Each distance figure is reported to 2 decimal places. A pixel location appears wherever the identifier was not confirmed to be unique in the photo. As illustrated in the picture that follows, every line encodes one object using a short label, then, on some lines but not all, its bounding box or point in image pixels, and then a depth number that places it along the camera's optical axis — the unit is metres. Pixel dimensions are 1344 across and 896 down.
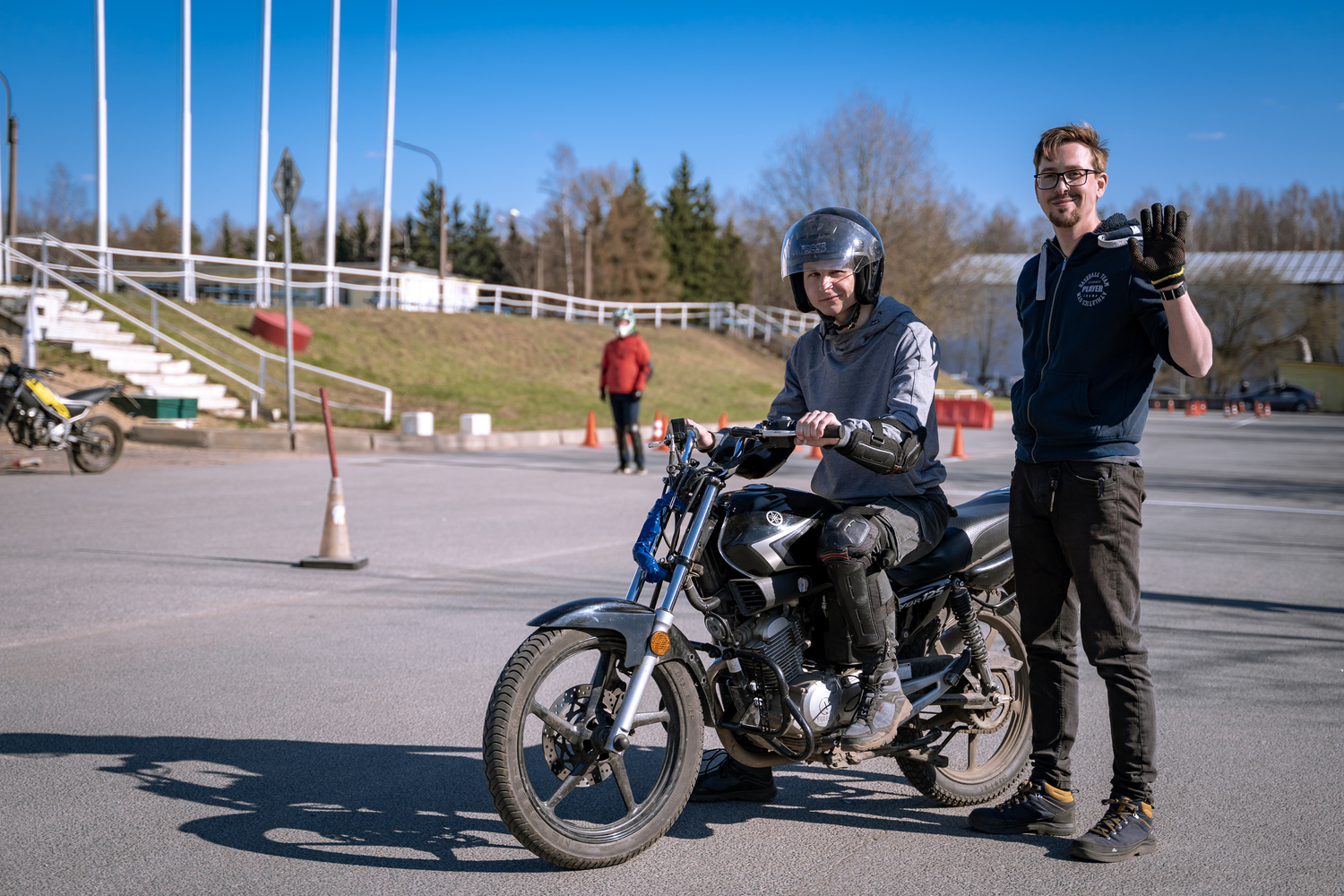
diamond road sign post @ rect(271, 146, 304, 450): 17.28
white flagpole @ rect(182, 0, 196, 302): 30.72
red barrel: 26.00
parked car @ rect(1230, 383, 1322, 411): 58.25
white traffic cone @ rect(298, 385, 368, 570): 8.22
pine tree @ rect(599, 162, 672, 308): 77.19
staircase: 20.18
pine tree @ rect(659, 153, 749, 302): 84.62
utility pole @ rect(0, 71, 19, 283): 31.81
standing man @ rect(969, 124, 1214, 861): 3.48
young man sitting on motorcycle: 3.37
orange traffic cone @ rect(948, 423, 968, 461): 19.72
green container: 18.33
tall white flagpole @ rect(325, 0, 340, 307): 34.56
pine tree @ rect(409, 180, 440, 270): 111.50
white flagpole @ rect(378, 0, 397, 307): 36.81
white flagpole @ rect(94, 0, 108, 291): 28.97
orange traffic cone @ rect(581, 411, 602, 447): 20.44
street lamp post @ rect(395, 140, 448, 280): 50.73
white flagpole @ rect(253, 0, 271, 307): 32.16
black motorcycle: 3.23
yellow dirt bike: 13.51
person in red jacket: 15.09
